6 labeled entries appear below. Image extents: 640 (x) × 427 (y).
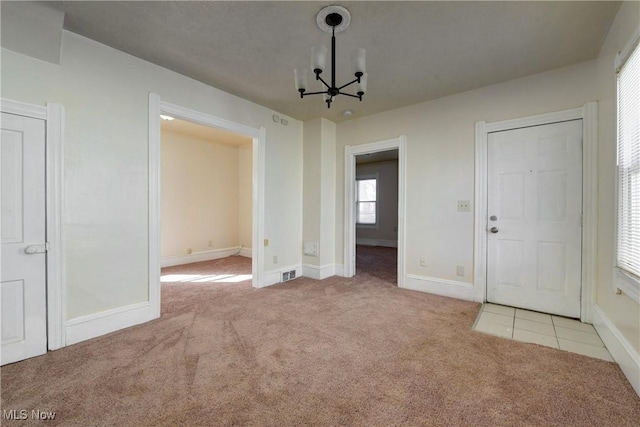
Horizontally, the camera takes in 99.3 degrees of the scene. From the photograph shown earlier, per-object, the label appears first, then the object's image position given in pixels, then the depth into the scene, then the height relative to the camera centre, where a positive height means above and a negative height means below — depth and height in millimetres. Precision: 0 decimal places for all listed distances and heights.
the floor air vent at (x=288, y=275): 4148 -997
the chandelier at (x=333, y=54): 1897 +1107
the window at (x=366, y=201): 8469 +335
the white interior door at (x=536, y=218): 2738 -58
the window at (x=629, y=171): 1752 +288
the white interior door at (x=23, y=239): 1963 -216
